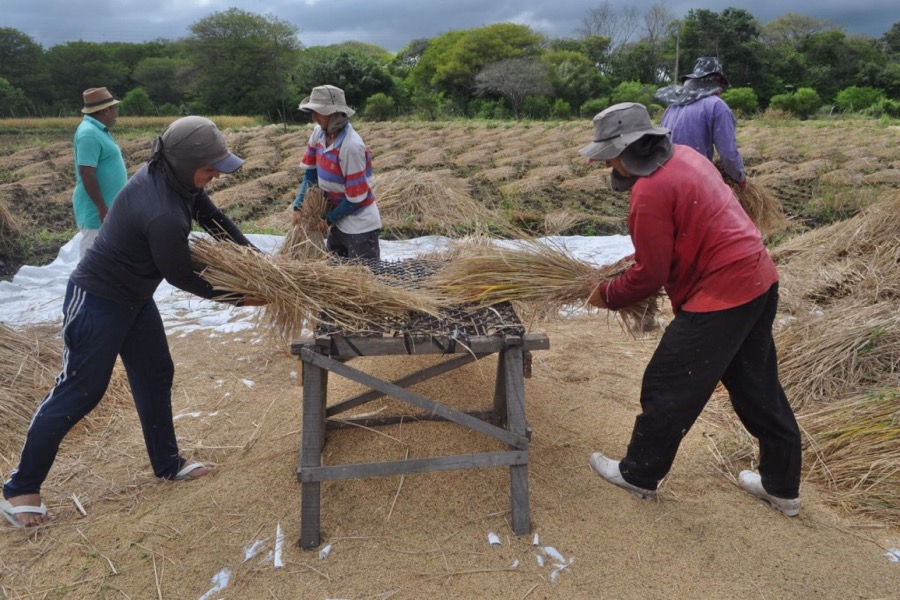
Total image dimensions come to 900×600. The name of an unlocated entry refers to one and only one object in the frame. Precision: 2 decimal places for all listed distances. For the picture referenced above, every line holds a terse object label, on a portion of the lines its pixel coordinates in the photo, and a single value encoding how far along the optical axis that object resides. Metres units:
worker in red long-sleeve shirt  1.94
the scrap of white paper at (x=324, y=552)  2.13
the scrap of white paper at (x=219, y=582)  1.99
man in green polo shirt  3.65
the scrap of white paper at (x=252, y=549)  2.14
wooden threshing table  2.10
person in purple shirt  3.62
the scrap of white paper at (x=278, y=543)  2.11
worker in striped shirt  3.33
